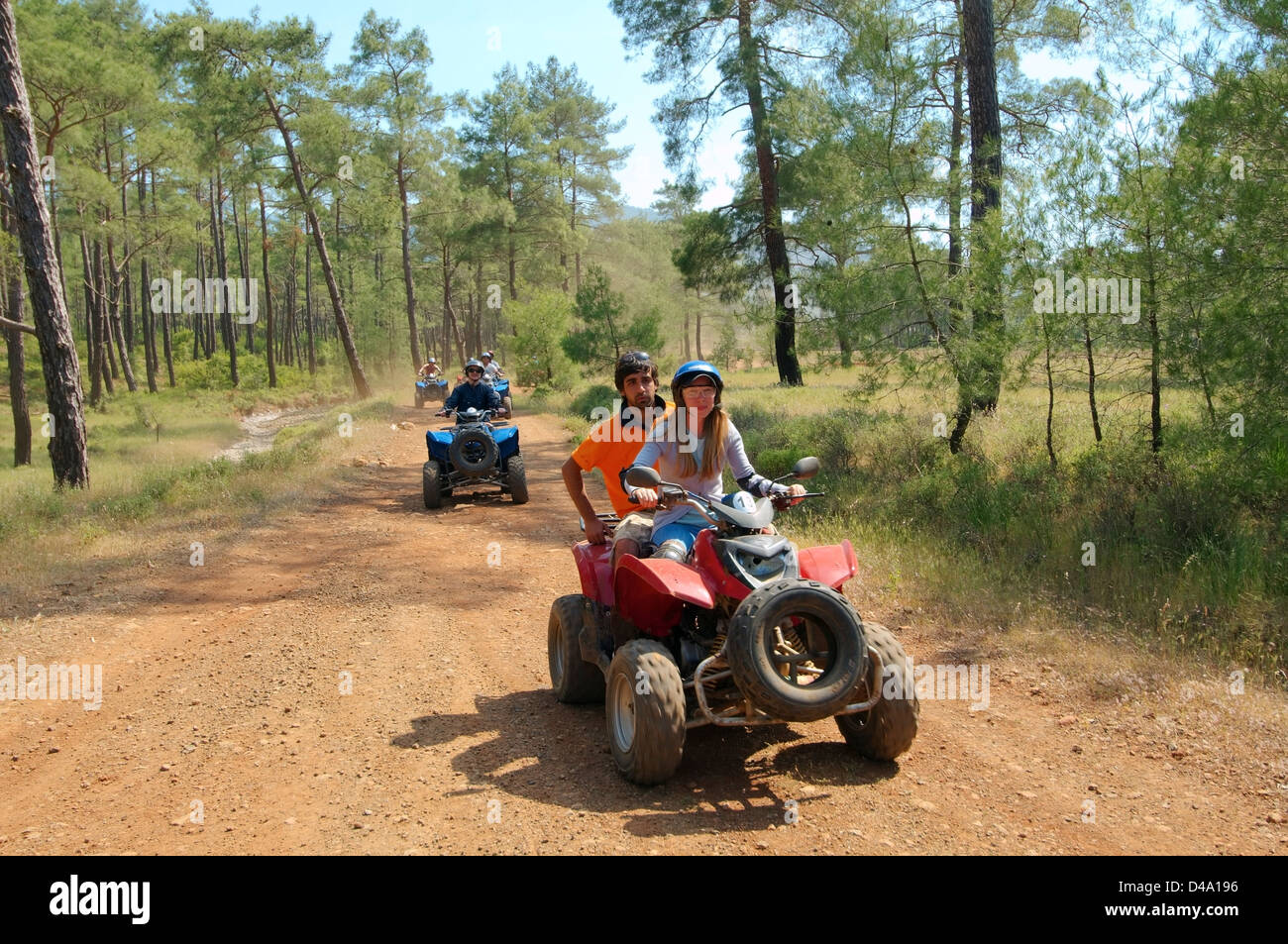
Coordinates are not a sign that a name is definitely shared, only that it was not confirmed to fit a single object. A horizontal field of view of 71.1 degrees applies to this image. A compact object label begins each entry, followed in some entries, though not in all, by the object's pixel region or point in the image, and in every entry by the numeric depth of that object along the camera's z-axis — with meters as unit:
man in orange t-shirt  5.08
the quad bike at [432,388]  25.83
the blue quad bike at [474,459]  11.77
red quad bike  3.63
